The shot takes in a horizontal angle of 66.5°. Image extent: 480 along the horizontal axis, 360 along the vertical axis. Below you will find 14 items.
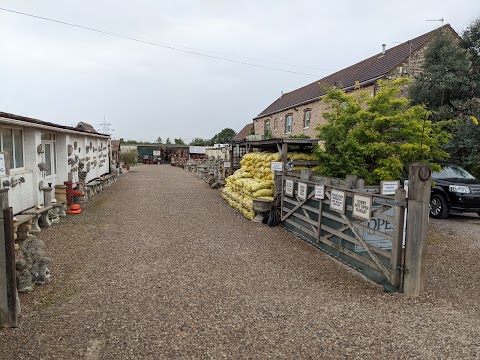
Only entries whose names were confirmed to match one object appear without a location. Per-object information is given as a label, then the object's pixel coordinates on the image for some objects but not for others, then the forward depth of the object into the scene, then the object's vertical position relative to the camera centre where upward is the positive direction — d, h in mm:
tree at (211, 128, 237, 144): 67569 +2715
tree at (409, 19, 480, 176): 13050 +2481
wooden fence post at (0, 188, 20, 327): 3820 -1319
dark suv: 10336 -1152
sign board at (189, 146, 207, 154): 45906 -182
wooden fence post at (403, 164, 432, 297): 4859 -1020
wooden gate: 5078 -1302
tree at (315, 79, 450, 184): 8195 +319
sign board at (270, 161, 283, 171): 9977 -437
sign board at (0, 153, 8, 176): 5529 -302
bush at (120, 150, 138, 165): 35000 -998
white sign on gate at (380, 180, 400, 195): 6184 -594
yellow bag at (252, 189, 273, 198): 10414 -1212
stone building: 17359 +3847
